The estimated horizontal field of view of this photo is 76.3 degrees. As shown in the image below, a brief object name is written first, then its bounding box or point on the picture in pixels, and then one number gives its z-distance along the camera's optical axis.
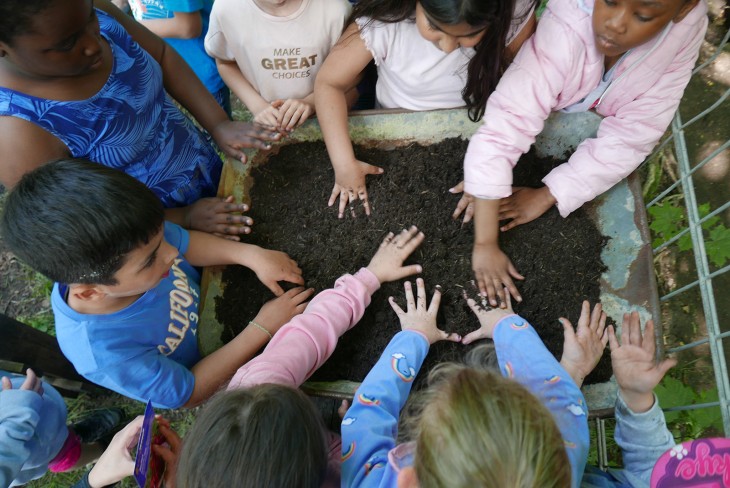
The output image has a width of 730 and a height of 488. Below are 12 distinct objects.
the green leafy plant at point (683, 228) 1.95
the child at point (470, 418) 0.77
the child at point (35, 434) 1.29
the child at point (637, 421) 1.24
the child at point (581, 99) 1.16
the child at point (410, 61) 1.25
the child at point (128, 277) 1.07
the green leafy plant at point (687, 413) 1.84
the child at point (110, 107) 1.04
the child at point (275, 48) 1.56
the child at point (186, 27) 1.69
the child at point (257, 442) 0.86
